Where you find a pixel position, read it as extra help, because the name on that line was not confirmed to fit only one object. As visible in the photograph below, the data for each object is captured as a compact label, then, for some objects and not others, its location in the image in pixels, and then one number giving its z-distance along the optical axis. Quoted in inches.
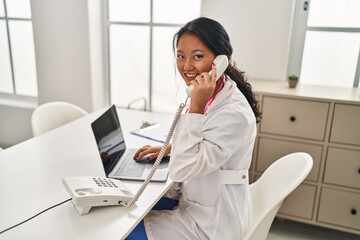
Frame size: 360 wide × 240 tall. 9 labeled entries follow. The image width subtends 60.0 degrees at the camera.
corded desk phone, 43.6
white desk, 40.5
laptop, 55.3
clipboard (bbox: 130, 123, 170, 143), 74.7
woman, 44.4
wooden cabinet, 78.6
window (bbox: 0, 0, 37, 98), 131.3
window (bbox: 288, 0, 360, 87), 92.4
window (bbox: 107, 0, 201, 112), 110.4
